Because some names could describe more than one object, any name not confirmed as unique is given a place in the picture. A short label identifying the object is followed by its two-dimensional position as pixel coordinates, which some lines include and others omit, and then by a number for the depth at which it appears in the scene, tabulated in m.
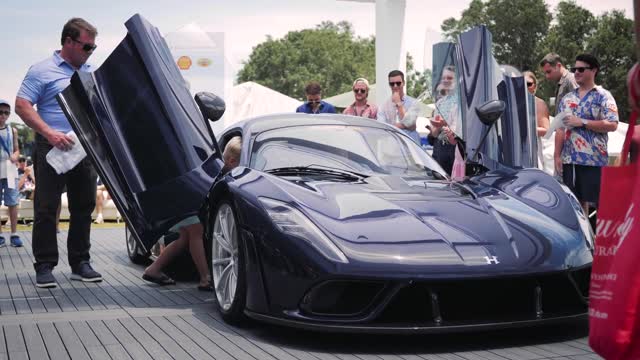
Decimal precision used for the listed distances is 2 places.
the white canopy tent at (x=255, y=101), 24.08
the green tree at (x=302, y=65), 73.81
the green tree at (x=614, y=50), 47.22
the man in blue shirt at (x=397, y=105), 9.48
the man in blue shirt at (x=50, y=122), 6.87
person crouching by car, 6.39
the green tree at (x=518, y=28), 59.53
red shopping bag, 2.42
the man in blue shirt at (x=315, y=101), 9.73
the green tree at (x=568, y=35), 50.09
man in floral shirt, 7.69
